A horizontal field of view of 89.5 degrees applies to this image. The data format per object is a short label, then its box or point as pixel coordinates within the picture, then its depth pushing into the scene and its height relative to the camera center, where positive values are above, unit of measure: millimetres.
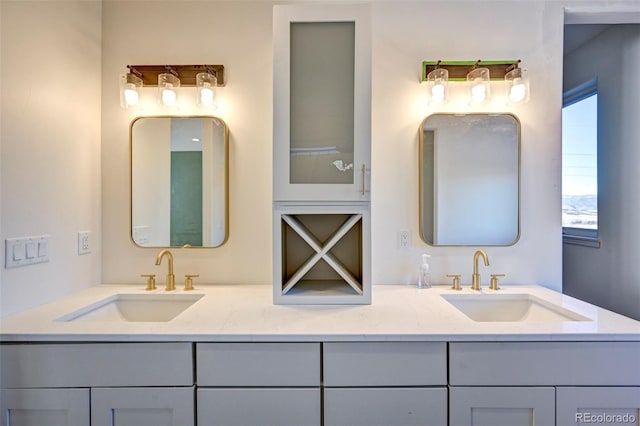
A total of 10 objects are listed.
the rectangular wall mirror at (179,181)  1744 +151
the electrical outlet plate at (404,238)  1775 -157
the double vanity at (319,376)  1108 -576
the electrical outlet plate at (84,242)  1629 -172
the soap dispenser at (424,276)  1699 -353
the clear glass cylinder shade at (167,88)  1687 +633
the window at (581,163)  2258 +341
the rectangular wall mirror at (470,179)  1739 +166
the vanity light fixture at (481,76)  1674 +706
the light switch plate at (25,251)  1252 -173
